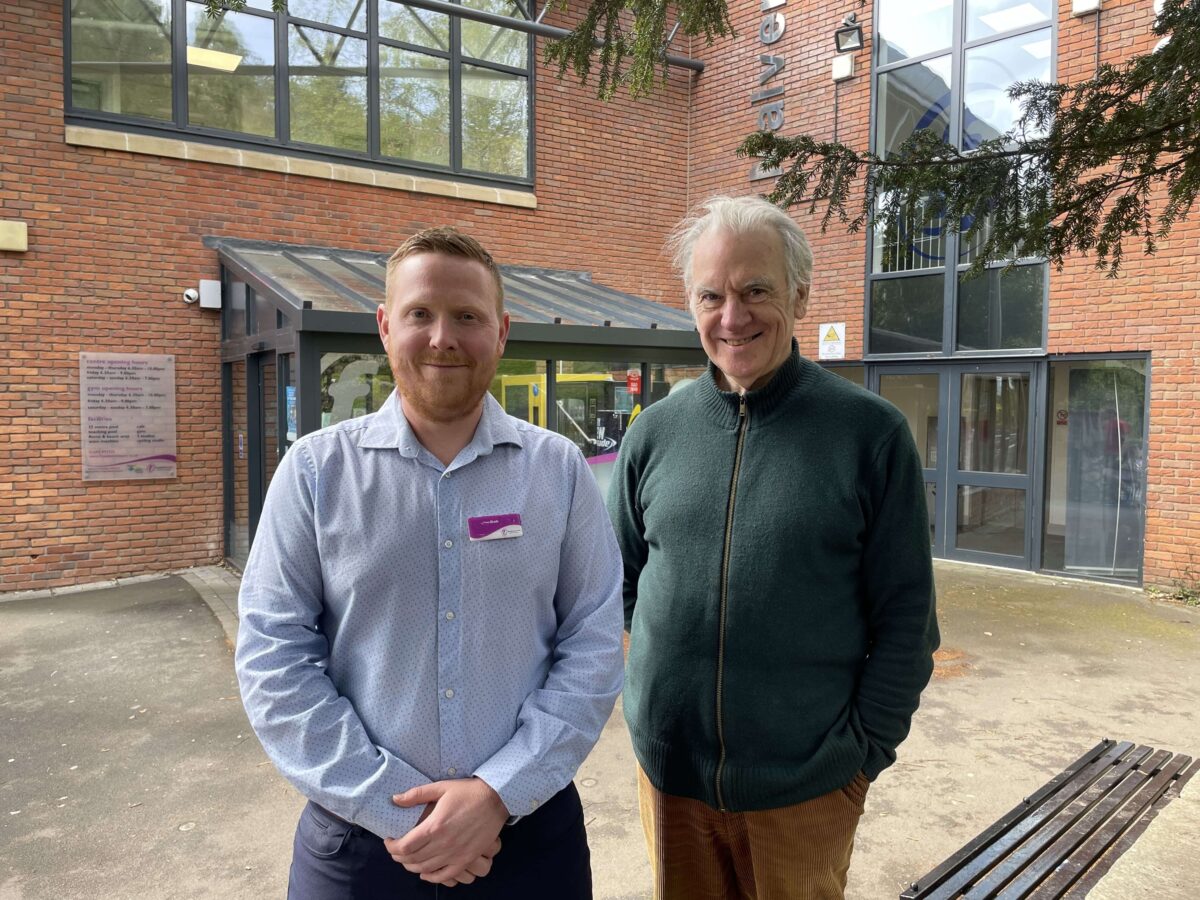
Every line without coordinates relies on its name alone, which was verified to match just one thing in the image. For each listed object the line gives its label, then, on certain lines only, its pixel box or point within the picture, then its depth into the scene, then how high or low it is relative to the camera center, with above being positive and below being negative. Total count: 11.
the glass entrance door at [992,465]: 8.76 -0.50
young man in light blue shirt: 1.43 -0.41
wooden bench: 2.70 -1.50
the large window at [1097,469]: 8.12 -0.50
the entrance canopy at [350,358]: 6.58 +0.47
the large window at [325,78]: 7.77 +3.37
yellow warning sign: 10.09 +0.91
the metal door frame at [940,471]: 9.30 -0.60
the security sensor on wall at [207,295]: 8.12 +1.07
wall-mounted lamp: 9.51 +4.32
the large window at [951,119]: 8.55 +3.22
